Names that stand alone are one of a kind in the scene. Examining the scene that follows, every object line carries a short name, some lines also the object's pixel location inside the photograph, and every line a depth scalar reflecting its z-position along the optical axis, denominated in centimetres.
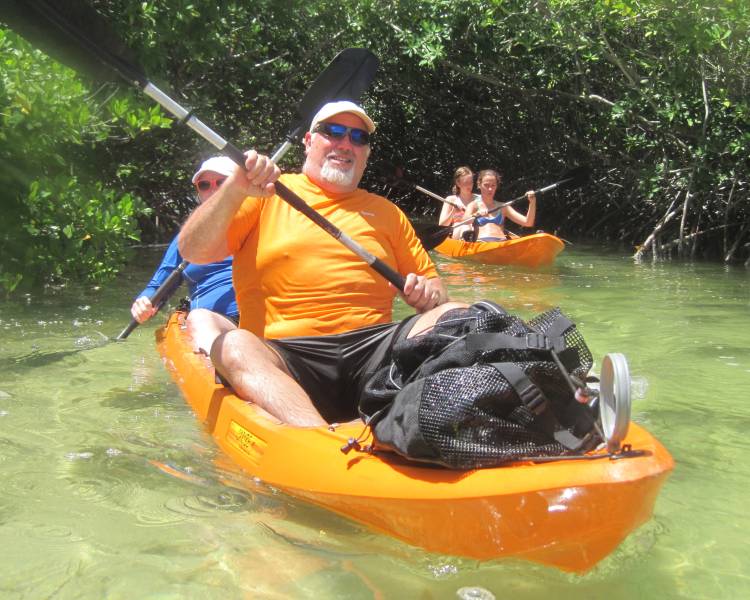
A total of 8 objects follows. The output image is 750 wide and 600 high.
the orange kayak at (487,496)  215
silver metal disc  211
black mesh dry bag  235
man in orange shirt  322
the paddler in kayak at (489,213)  1045
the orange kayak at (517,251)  908
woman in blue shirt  458
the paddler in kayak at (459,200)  1098
